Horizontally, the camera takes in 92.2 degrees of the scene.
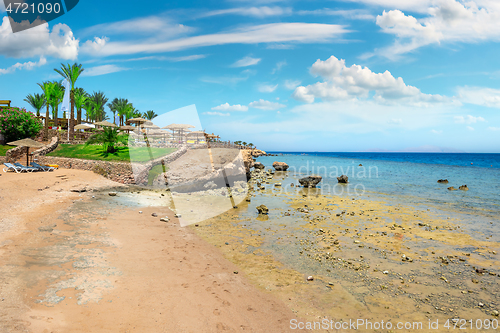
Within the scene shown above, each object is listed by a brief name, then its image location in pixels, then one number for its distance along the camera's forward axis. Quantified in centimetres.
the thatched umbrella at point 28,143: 2610
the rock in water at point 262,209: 1631
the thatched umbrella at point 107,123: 4684
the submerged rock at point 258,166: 5166
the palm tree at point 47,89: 4857
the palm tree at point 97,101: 6938
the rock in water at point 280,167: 5094
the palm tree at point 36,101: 6272
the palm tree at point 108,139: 2925
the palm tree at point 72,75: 4628
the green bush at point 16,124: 3572
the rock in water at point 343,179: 3390
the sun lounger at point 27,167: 2422
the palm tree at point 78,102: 5738
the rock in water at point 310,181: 2884
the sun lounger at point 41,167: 2501
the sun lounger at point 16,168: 2409
